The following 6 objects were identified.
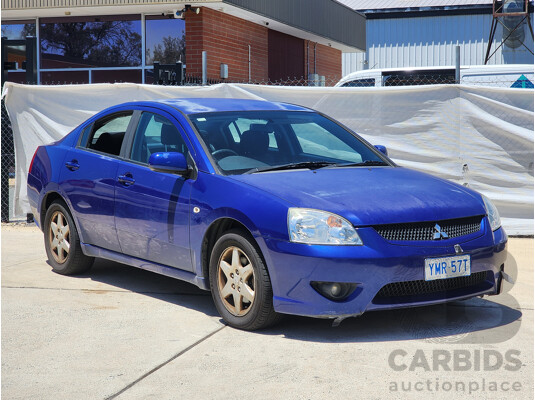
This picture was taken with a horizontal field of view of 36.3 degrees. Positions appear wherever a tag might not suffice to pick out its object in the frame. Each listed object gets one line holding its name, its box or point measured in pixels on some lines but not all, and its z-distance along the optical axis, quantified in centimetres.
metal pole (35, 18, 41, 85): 1852
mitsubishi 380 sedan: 504
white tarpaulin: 960
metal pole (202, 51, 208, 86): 1035
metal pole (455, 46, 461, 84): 941
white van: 1474
